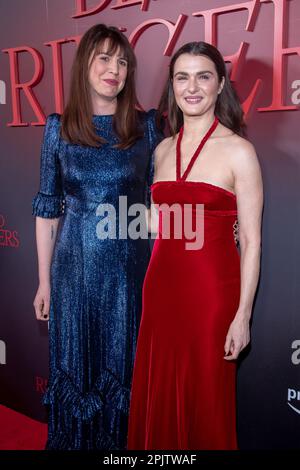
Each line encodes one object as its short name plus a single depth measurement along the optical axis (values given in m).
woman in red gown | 1.89
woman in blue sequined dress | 2.08
